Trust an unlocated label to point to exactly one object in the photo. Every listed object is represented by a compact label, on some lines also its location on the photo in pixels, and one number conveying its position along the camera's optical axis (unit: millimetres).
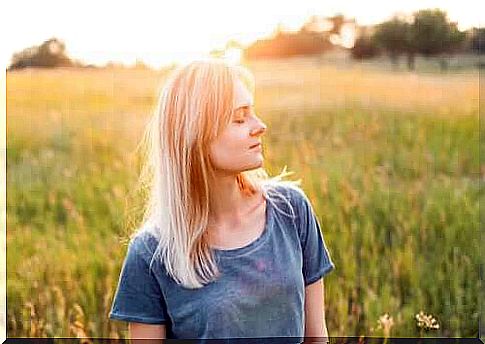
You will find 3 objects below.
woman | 1832
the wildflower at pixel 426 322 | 2436
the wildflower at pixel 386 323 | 2441
